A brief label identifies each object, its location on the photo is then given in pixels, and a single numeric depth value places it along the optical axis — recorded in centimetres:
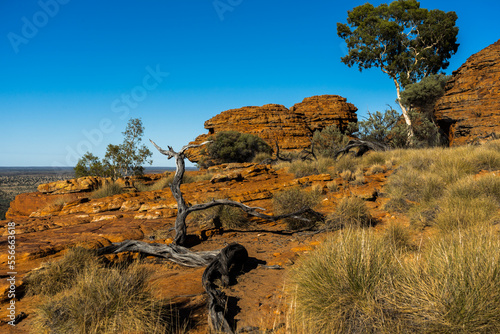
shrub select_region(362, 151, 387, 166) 1315
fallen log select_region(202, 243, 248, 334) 331
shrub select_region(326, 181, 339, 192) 1030
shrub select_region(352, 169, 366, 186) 1041
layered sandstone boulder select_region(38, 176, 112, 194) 1308
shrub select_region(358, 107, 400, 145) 1861
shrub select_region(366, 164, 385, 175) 1148
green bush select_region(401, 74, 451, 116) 2184
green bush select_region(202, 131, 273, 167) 2847
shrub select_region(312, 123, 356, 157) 2358
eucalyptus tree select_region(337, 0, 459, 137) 2820
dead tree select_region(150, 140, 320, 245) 699
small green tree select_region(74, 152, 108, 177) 2080
